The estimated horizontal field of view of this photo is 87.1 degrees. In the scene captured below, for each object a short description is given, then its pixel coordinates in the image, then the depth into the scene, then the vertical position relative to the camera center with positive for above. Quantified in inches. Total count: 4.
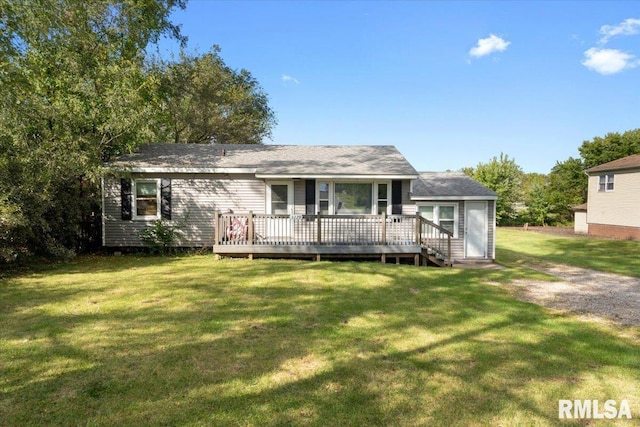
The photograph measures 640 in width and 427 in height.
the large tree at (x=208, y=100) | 788.6 +301.7
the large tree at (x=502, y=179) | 1207.6 +114.9
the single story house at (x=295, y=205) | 421.1 +7.3
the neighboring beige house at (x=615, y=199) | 834.8 +30.4
